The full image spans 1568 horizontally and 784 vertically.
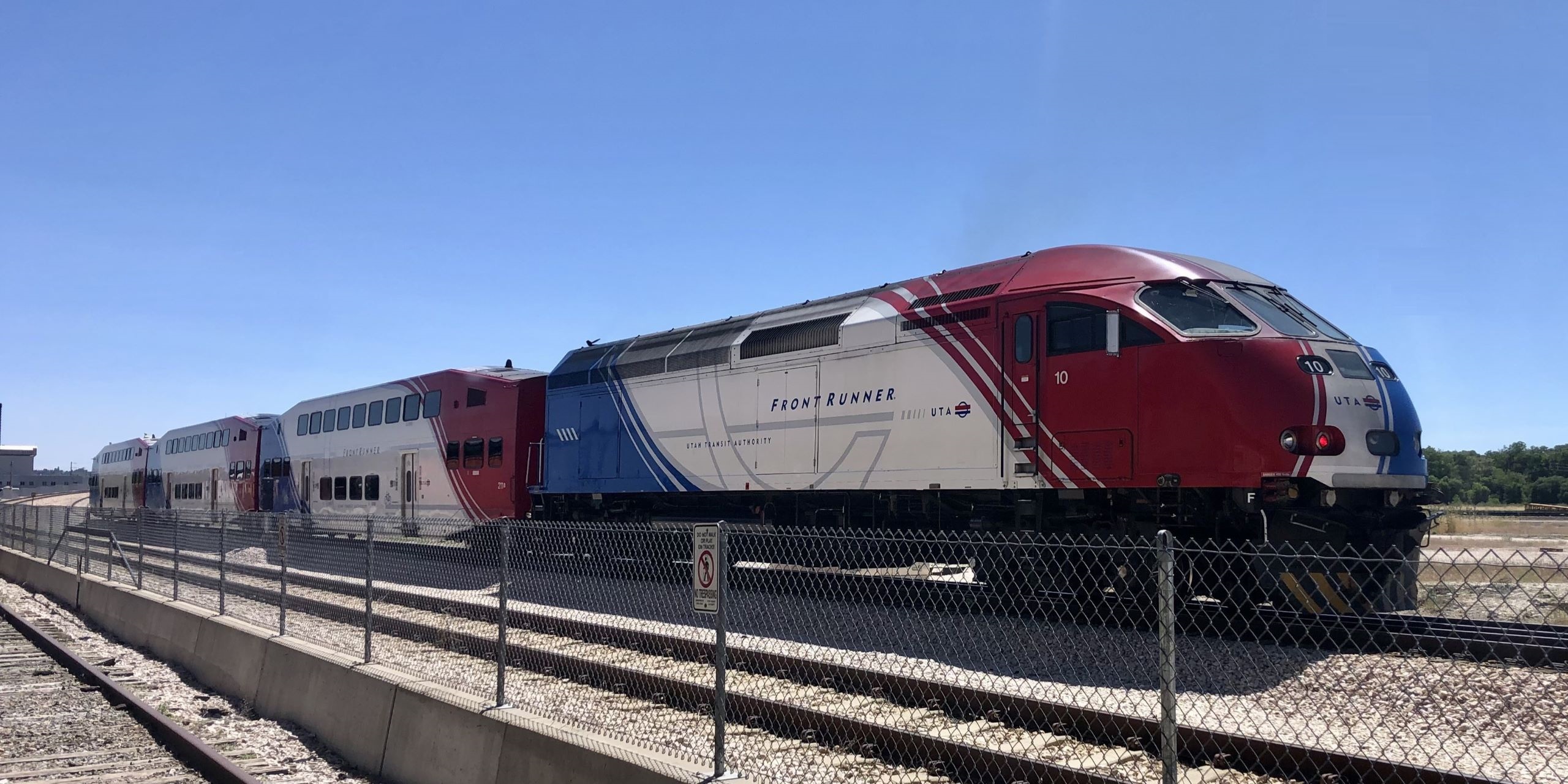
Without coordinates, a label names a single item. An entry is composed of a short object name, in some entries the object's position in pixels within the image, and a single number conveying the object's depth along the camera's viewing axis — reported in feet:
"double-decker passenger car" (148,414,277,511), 109.91
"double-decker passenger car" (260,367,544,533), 68.28
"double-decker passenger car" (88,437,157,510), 146.30
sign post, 18.12
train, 33.17
